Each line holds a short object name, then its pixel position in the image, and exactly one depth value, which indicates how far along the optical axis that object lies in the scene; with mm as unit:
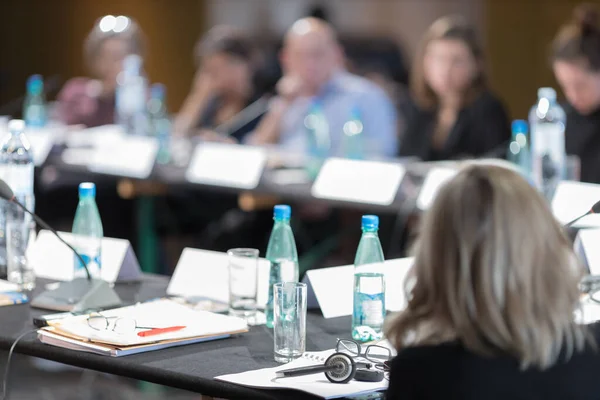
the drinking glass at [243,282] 3931
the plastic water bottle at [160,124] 8425
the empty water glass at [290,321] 3412
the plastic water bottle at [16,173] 4843
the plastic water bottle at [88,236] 4415
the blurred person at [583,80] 6587
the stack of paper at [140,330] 3464
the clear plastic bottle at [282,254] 3972
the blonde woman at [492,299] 2517
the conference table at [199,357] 3155
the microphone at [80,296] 4025
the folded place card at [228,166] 7405
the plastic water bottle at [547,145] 5927
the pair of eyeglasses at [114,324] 3575
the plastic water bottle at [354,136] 8005
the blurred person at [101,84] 10248
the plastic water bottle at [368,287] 3667
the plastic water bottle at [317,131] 8355
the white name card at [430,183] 6178
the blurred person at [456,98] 7664
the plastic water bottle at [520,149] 6324
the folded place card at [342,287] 3957
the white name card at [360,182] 6542
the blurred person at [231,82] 9213
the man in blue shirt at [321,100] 8650
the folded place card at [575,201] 4591
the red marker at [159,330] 3530
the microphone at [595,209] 3678
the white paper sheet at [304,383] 2962
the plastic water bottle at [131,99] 9603
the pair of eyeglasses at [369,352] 3215
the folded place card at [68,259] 4554
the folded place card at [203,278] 4164
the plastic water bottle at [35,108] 9858
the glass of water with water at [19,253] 4546
